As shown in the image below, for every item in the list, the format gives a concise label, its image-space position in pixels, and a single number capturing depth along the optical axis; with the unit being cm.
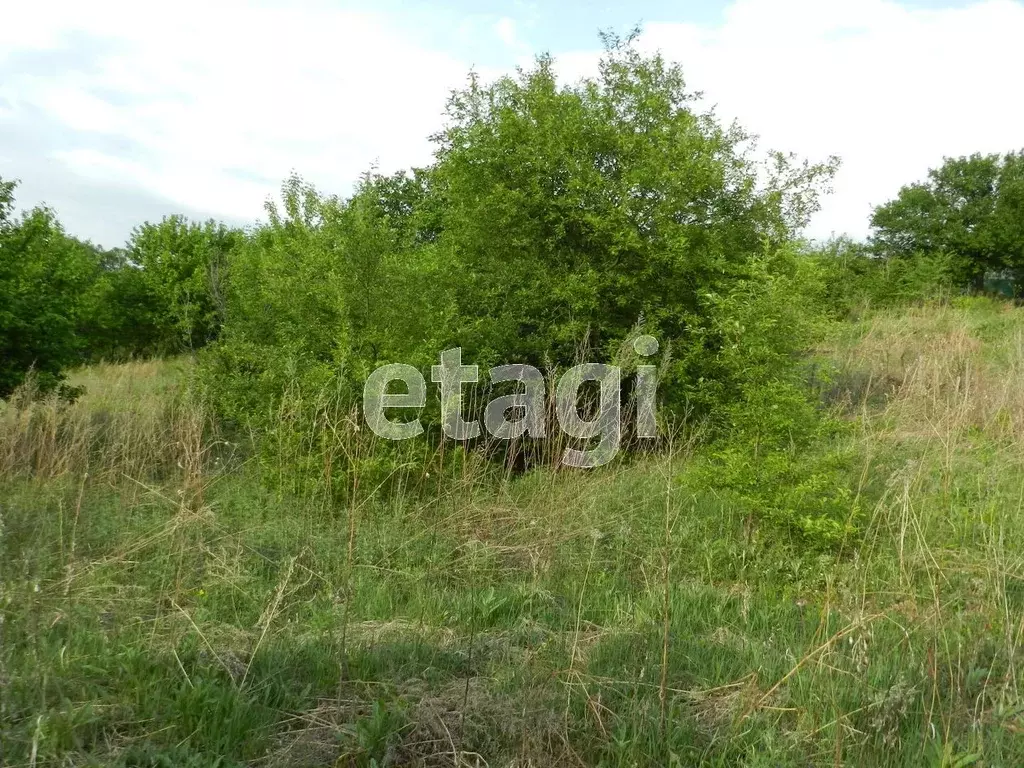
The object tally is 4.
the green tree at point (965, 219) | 2850
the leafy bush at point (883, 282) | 1705
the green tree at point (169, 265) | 2075
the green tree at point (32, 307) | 857
